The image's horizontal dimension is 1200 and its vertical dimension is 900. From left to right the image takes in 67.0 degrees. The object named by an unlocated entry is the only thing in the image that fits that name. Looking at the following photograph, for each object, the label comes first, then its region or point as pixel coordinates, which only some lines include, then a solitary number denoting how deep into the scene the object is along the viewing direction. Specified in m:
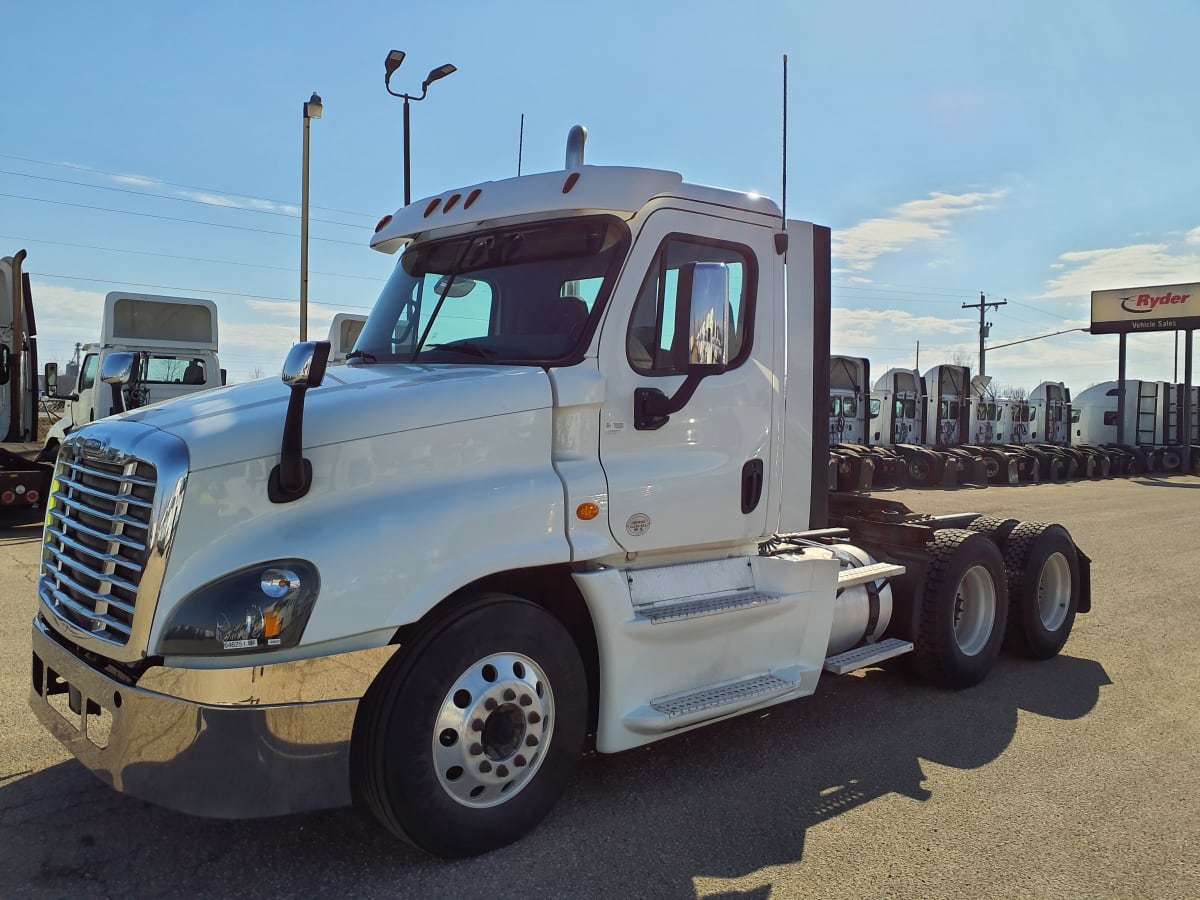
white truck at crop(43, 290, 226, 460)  15.22
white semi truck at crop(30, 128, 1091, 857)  2.98
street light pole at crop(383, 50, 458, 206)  15.68
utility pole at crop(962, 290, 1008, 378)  60.44
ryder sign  43.75
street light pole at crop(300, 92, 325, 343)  19.25
